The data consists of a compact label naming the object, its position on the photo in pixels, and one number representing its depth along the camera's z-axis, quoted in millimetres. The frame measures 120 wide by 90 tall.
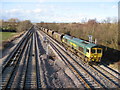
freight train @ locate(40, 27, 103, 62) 17453
